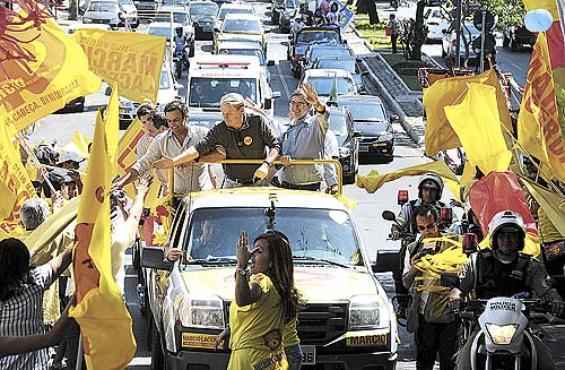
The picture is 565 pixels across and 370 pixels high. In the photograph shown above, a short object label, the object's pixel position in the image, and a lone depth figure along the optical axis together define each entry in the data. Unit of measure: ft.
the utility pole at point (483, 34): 105.08
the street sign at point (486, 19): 117.97
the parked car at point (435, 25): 186.91
